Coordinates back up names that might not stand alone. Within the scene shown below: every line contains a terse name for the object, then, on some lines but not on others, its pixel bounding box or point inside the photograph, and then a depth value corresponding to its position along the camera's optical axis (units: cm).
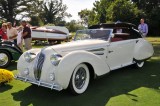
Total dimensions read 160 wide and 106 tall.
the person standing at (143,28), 1330
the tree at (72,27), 5866
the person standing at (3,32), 1274
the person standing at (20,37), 1194
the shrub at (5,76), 701
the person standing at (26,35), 1134
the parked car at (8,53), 998
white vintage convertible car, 578
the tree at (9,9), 5478
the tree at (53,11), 7031
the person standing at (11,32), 1176
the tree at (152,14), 3369
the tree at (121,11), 3169
